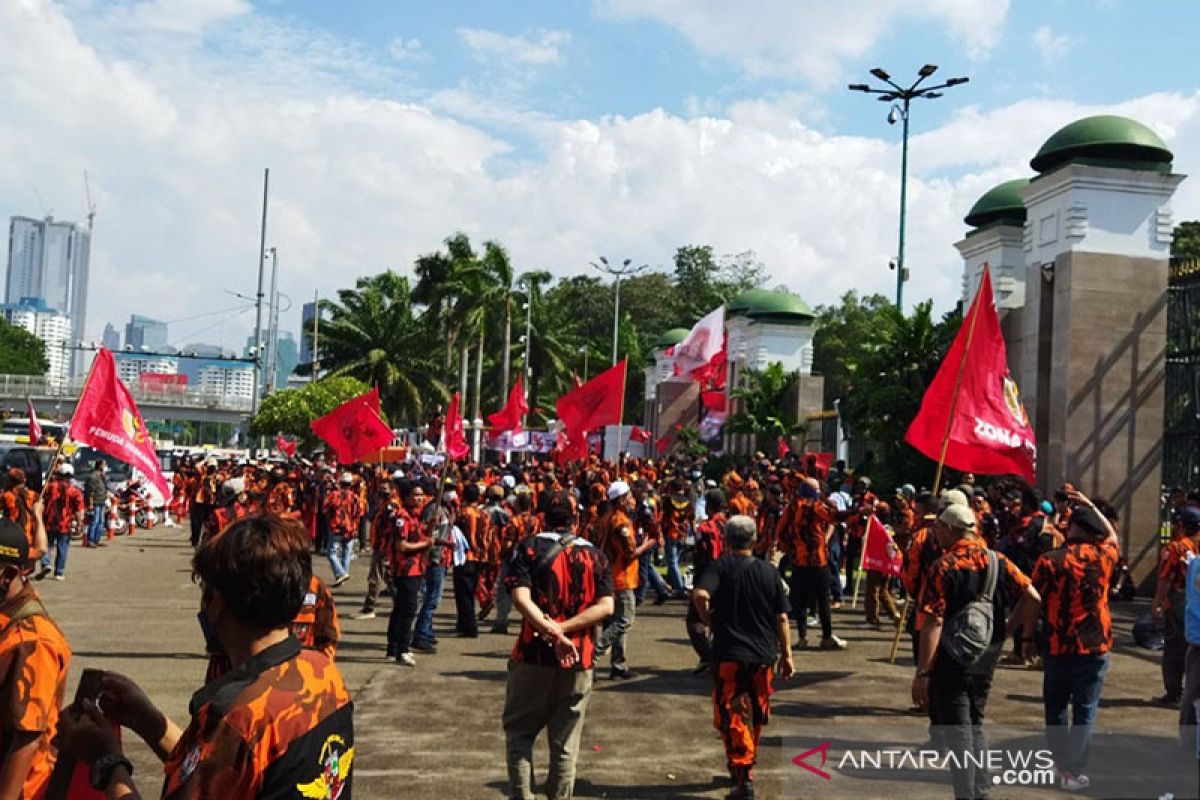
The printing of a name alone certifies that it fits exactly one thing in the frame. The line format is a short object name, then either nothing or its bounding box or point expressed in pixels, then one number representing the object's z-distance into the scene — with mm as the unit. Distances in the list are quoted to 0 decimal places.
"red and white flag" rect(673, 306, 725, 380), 35125
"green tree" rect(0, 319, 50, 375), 107312
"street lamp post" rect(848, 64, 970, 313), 26578
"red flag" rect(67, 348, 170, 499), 10211
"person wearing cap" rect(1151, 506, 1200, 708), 9789
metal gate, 17828
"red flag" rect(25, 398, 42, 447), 29764
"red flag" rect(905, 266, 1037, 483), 10773
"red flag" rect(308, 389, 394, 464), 21797
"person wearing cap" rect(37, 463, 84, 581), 17031
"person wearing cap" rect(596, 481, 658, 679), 10641
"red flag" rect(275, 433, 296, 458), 48684
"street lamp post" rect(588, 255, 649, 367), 54594
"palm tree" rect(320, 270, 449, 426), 60625
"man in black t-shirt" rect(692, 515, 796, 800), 6617
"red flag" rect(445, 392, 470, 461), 21734
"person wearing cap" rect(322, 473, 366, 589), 17281
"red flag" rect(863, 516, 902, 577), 13727
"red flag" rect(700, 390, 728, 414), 41219
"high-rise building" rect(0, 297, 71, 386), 88069
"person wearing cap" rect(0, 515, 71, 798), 3264
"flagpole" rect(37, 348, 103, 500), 8908
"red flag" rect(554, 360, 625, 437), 20141
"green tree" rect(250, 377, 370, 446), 46719
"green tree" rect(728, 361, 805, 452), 33000
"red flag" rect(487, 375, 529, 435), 31273
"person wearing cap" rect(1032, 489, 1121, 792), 7266
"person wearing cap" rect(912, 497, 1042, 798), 6207
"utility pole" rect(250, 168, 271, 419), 47247
